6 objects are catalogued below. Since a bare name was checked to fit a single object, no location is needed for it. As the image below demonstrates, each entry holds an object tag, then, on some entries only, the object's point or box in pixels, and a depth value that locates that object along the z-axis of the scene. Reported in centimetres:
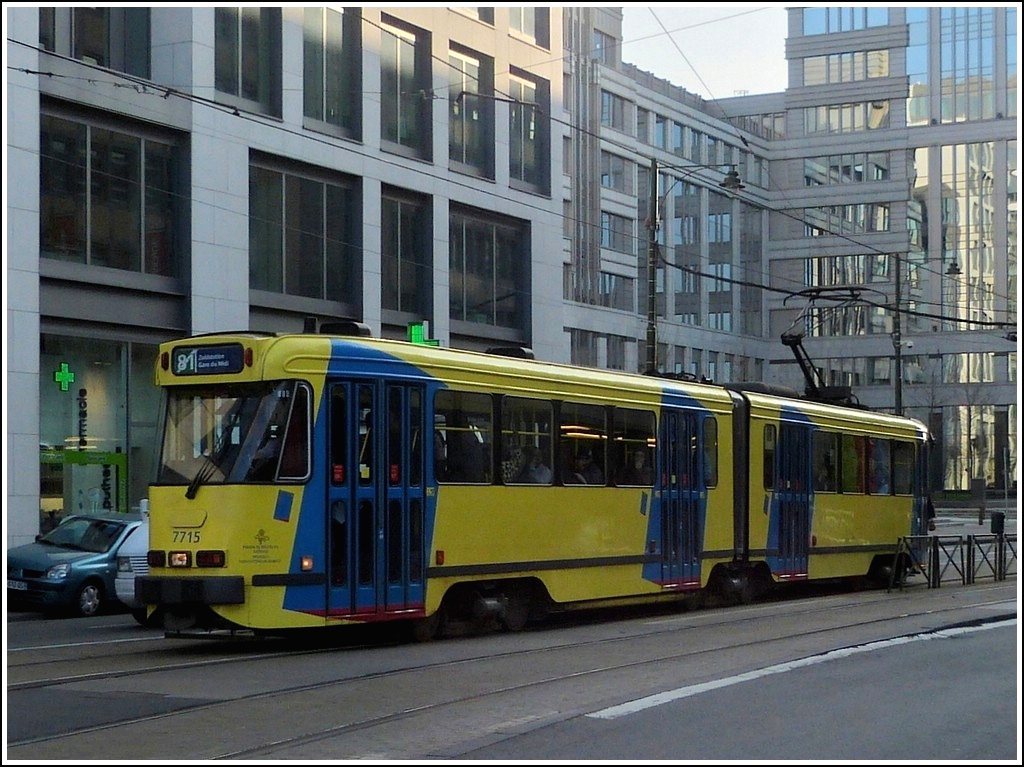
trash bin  3759
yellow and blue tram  1447
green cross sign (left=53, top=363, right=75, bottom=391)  2723
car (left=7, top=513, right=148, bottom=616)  2106
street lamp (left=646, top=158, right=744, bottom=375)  2880
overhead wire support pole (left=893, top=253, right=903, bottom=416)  4427
